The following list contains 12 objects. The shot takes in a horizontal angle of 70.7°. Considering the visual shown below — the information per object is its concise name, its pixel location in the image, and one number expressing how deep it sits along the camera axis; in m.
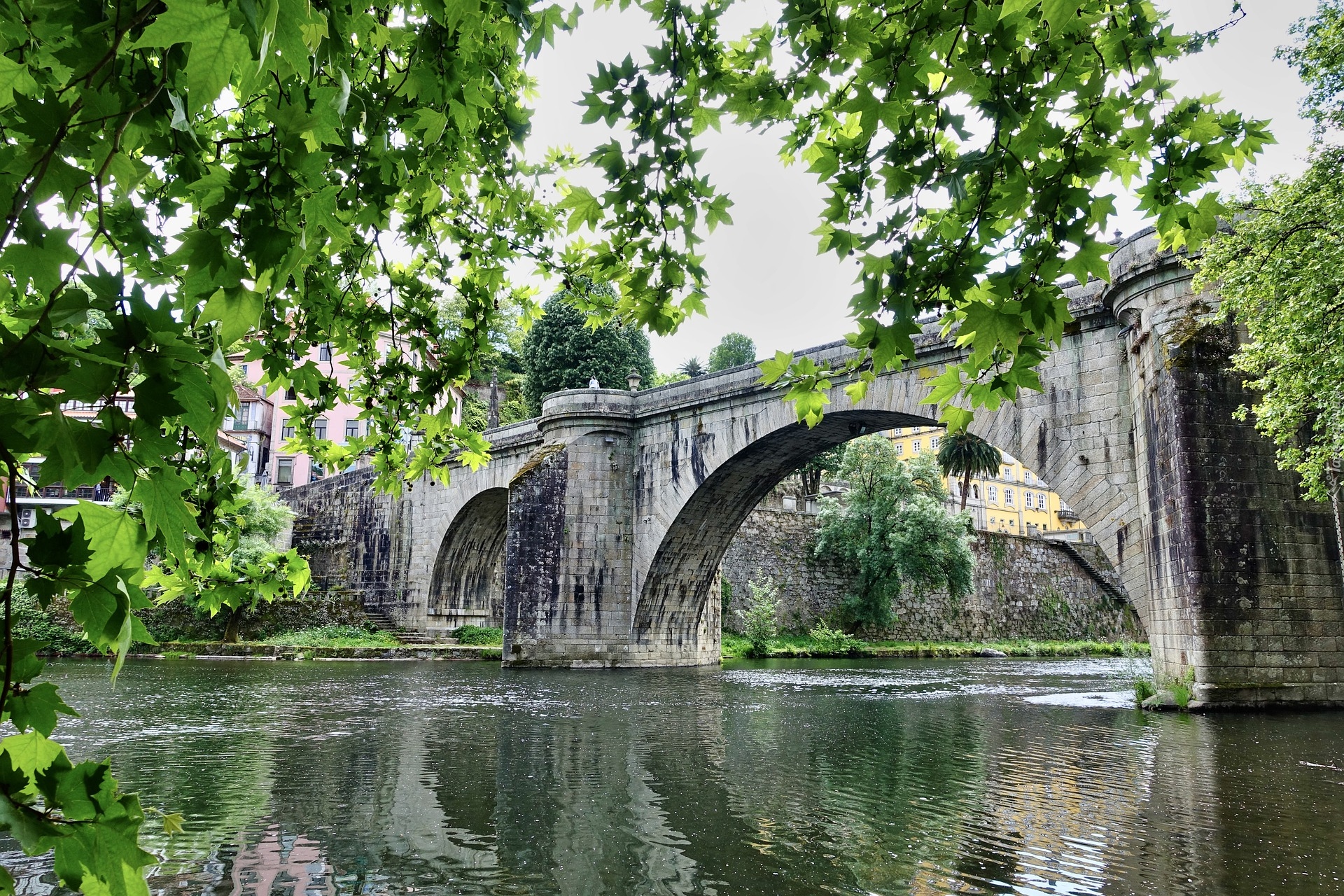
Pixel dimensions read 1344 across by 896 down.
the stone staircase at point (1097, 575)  39.81
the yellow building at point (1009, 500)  61.56
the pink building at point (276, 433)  46.94
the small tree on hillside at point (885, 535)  30.78
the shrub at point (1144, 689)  12.97
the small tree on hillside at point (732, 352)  52.16
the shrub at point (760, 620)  28.31
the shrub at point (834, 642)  29.44
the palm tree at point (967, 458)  41.22
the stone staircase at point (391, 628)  28.45
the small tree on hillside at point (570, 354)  37.72
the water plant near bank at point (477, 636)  27.91
